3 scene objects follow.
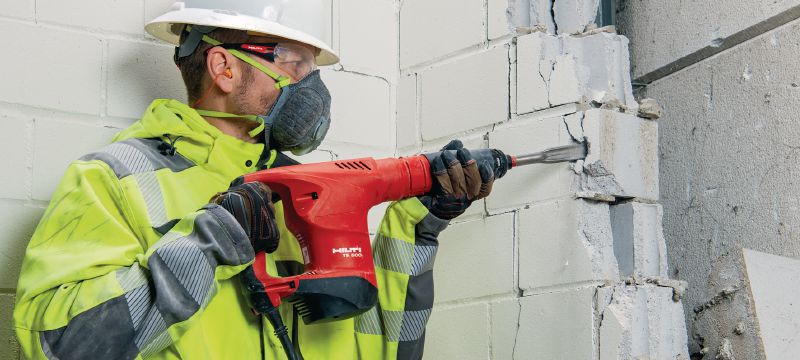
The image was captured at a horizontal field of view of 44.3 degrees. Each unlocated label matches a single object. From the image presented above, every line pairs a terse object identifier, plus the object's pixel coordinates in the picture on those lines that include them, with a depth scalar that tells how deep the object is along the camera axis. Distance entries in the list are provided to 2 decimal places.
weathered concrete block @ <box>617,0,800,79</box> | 2.55
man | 1.93
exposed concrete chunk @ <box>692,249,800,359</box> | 2.38
